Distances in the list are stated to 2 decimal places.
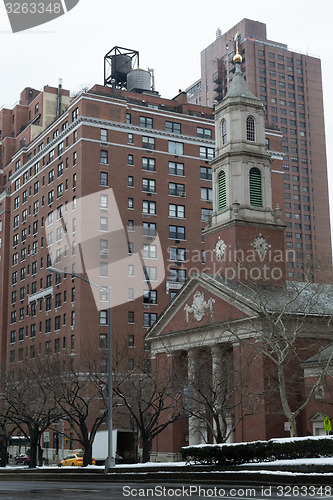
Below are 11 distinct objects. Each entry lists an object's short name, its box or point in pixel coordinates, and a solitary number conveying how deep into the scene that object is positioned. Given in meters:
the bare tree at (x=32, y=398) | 53.59
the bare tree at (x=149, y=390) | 46.94
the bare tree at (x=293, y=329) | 49.88
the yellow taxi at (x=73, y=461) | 62.68
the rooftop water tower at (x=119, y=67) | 105.12
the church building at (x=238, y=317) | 49.66
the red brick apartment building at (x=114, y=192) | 85.75
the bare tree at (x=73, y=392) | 48.06
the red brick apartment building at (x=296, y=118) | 150.25
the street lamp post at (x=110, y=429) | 37.06
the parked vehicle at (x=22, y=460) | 80.09
